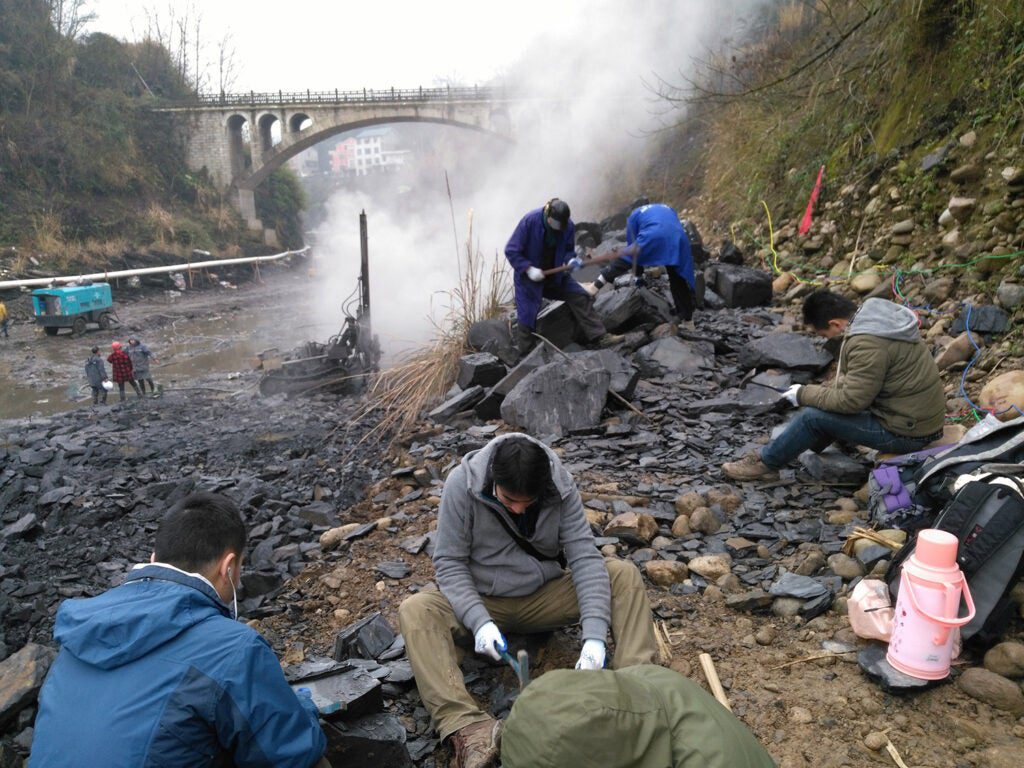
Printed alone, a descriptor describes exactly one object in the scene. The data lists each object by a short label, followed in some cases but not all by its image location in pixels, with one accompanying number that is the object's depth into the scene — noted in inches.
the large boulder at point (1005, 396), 151.5
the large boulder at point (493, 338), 269.9
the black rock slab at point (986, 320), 186.5
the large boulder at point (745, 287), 297.3
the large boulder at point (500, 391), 231.9
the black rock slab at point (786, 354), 212.1
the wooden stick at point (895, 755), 79.8
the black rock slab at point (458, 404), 238.7
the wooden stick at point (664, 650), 103.6
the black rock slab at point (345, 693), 85.8
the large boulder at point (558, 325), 260.4
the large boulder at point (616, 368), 217.5
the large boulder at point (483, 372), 249.1
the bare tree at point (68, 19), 1189.7
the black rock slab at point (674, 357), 240.7
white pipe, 761.6
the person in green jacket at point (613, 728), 50.7
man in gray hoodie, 95.3
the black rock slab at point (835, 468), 149.4
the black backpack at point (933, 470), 101.7
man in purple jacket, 243.9
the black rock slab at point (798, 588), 111.1
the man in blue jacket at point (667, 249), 273.4
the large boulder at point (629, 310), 271.3
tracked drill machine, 345.7
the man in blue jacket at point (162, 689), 59.6
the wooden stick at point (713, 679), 93.7
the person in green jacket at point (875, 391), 132.6
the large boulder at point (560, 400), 209.2
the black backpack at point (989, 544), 86.2
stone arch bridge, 1359.5
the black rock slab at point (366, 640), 111.3
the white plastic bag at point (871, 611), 95.2
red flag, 319.3
